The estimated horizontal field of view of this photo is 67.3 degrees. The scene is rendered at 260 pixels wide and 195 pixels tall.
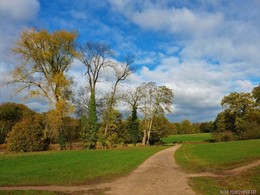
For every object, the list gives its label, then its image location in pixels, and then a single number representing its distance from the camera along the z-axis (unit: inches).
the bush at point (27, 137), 1151.9
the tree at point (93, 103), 1405.3
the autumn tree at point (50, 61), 1169.2
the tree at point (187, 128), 3794.8
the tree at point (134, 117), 1784.4
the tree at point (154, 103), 1777.1
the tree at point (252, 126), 1725.2
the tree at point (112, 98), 1503.7
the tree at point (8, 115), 1813.7
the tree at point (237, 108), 1881.0
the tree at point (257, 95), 1995.8
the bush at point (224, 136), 1902.9
